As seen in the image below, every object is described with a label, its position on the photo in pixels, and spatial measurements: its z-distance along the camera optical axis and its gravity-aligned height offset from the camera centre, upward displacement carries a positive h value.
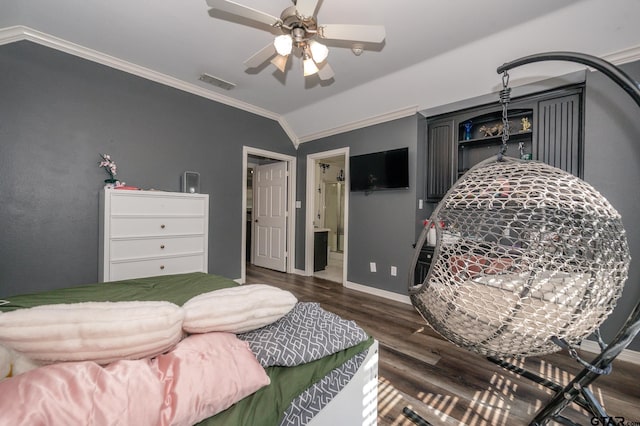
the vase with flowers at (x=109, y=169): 2.72 +0.47
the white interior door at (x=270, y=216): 4.72 -0.05
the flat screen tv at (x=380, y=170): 3.38 +0.62
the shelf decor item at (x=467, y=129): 3.08 +1.04
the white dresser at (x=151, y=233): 2.46 -0.22
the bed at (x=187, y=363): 0.54 -0.40
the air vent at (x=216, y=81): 3.10 +1.66
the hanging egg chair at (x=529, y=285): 1.06 -0.32
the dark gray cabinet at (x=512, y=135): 2.39 +0.87
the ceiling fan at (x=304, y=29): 1.61 +1.28
